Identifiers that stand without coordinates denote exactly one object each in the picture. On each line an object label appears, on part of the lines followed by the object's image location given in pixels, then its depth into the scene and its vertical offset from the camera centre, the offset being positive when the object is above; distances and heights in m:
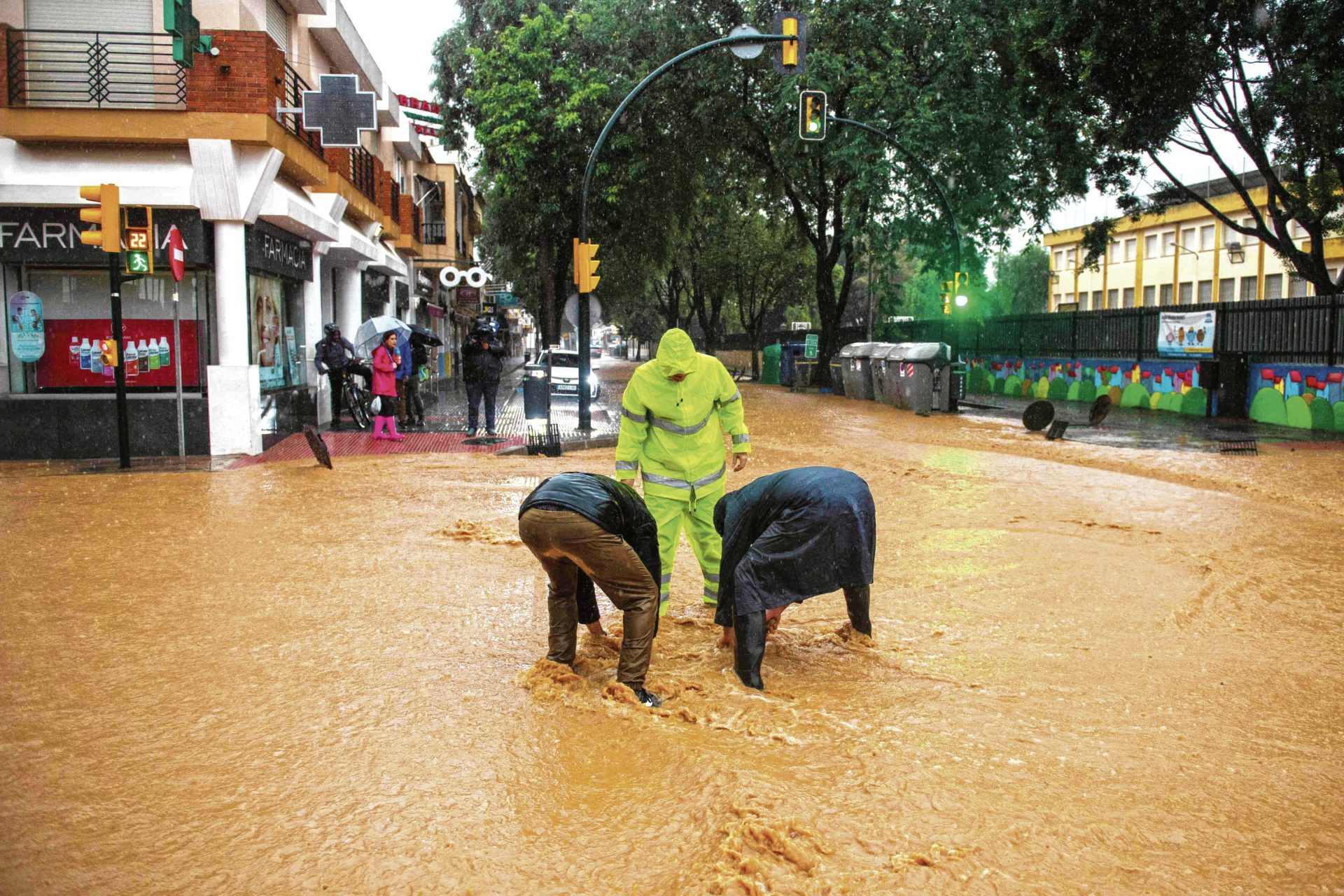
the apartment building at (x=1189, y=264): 49.34 +4.52
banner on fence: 21.67 +0.44
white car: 27.41 -0.38
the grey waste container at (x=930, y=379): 23.02 -0.49
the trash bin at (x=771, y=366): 43.25 -0.42
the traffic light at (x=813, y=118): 18.20 +3.94
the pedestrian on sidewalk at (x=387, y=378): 16.16 -0.32
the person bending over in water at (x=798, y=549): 4.80 -0.85
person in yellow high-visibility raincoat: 5.99 -0.48
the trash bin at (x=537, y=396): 18.20 -0.67
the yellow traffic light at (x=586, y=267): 16.77 +1.35
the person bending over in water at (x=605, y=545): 4.54 -0.79
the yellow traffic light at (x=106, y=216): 12.31 +1.57
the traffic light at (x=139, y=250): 12.80 +1.24
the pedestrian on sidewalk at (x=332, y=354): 18.62 +0.03
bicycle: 18.75 -0.76
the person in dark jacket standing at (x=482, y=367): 16.61 -0.16
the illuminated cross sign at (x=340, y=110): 15.23 +3.41
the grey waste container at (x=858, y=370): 27.55 -0.38
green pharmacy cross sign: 9.71 +2.95
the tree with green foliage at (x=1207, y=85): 18.61 +5.00
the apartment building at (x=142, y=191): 14.30 +2.16
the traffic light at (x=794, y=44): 15.67 +4.48
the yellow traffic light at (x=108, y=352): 14.01 +0.05
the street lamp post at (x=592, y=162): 15.75 +2.91
